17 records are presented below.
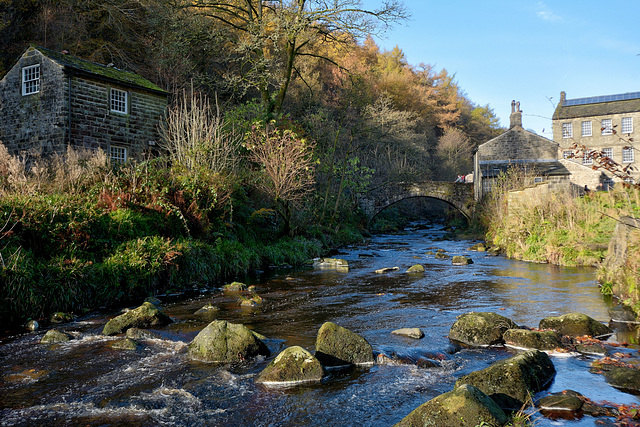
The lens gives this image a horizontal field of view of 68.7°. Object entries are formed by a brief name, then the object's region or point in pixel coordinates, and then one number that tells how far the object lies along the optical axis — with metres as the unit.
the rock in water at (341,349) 6.46
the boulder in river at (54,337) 7.42
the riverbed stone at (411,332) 7.62
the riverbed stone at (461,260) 16.72
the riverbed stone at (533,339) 6.93
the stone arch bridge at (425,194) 32.97
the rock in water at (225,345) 6.65
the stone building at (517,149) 38.06
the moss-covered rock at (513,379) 5.12
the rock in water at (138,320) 7.99
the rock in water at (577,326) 7.46
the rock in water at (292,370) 5.82
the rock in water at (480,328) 7.32
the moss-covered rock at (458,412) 4.16
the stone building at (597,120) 44.34
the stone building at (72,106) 19.88
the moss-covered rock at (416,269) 14.81
